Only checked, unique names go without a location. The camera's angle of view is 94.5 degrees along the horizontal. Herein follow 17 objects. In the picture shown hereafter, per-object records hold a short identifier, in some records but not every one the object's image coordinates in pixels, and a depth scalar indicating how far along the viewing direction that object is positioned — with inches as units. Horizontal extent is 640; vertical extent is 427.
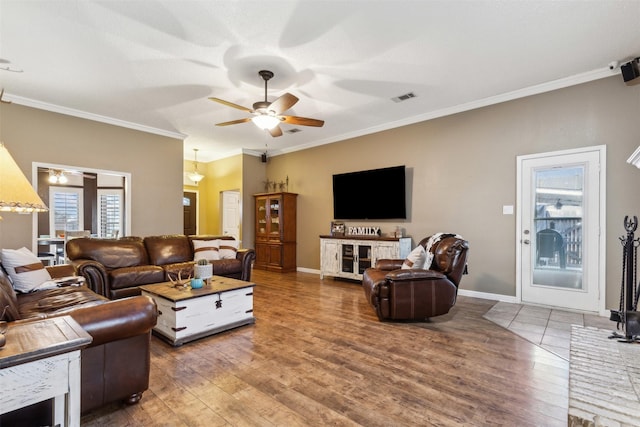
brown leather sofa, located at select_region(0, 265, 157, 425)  65.2
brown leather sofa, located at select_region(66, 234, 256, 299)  144.3
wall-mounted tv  204.8
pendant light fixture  289.6
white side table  39.9
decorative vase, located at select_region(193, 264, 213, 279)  123.4
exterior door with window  139.7
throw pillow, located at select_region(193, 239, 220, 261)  184.2
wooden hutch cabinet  263.1
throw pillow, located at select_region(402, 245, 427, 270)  142.3
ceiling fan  127.8
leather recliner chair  128.0
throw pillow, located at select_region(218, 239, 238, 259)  188.7
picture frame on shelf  232.1
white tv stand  194.5
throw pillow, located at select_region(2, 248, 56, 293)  103.0
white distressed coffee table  107.9
